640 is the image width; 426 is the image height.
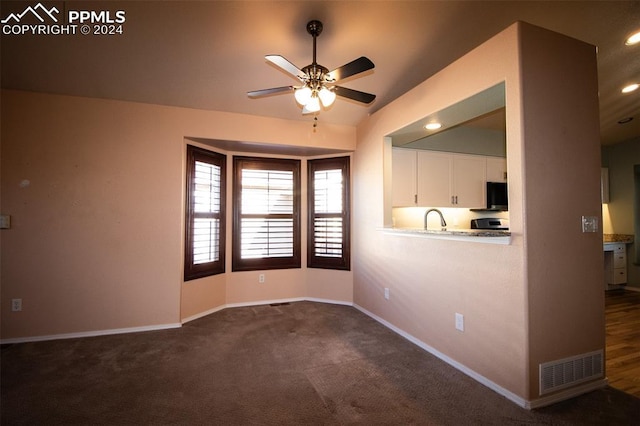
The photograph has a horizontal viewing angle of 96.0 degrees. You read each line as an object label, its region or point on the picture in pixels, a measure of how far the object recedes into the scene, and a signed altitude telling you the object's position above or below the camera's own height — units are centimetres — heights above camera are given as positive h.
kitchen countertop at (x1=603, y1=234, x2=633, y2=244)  508 -34
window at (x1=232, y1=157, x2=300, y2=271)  431 +9
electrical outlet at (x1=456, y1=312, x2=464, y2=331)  243 -87
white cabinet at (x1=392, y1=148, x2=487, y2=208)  410 +61
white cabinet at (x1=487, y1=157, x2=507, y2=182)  470 +83
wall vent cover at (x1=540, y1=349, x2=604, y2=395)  201 -111
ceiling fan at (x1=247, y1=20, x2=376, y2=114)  199 +104
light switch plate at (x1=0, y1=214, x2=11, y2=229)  297 -1
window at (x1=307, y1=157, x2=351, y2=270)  440 +9
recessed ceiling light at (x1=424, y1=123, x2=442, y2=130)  309 +102
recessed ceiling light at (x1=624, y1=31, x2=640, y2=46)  233 +149
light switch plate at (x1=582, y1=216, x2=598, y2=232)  218 -3
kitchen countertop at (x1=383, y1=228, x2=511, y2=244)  209 -13
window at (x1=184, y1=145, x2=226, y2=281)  370 +8
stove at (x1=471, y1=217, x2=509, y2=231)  478 -6
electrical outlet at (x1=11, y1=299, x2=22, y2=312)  301 -89
